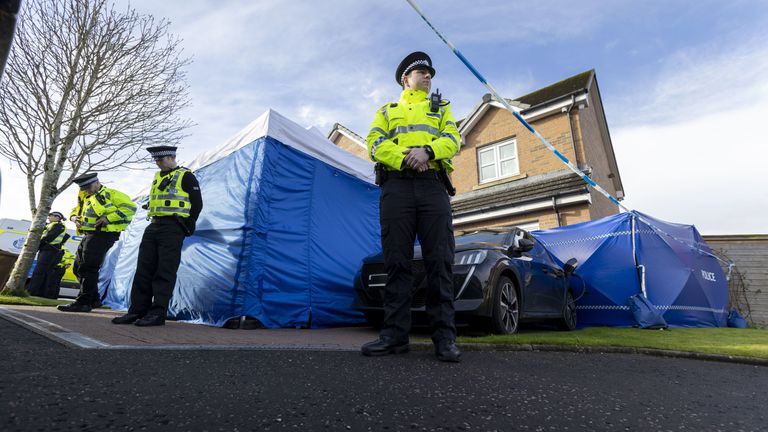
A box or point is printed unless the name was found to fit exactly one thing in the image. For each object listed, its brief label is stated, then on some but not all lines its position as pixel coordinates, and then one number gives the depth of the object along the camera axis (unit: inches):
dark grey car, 162.7
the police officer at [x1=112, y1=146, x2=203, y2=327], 156.6
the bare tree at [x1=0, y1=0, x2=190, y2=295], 292.4
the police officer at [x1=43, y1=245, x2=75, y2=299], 336.8
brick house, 427.5
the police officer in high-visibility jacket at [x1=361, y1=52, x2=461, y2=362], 108.3
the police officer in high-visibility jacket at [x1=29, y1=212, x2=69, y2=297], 324.5
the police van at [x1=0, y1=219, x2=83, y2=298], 475.5
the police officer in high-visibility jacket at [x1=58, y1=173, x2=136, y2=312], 203.0
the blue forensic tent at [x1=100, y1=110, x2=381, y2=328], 182.1
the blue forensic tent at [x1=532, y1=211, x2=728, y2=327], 266.8
